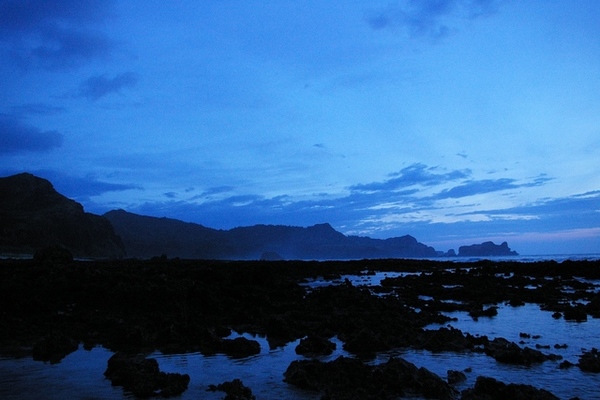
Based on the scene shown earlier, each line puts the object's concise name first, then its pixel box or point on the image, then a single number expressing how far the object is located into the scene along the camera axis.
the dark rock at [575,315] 17.16
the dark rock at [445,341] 11.83
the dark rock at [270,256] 172.16
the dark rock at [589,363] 9.74
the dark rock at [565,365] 10.08
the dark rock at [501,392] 7.43
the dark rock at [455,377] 8.82
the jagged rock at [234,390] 7.47
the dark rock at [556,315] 17.63
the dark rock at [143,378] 7.89
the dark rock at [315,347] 11.31
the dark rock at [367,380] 7.95
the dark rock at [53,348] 10.54
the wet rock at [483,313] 18.34
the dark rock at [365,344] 11.45
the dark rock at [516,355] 10.43
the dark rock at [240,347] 11.26
